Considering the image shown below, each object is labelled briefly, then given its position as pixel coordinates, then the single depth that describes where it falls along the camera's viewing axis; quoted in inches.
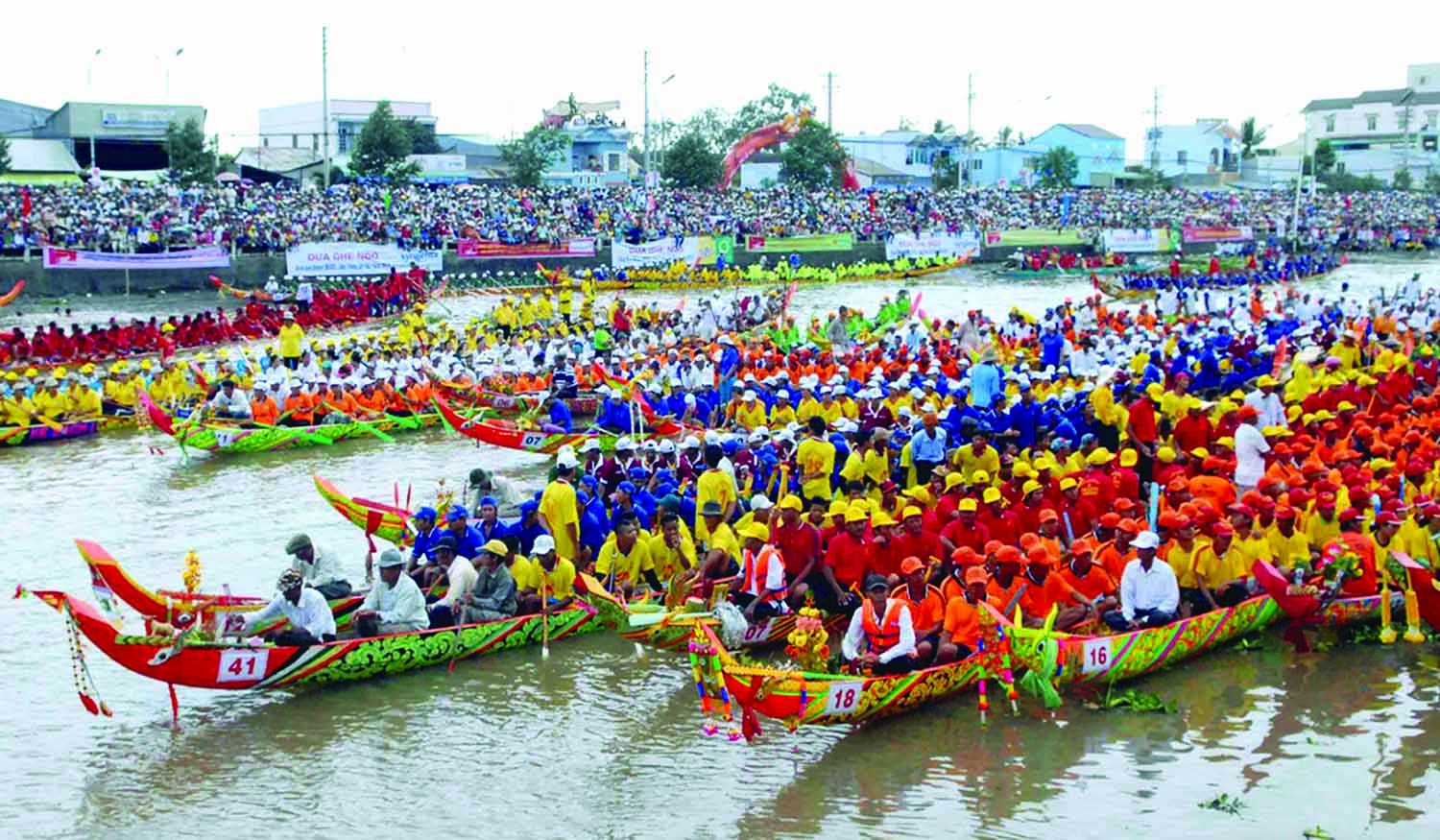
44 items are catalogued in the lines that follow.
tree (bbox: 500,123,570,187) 2231.8
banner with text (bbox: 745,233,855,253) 1829.5
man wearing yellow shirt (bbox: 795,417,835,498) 533.0
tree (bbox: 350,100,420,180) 2064.5
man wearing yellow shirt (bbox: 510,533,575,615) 445.1
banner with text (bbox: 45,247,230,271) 1346.0
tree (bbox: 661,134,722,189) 2348.7
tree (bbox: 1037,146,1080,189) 2940.5
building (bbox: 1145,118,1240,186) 3730.3
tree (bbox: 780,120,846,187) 2551.7
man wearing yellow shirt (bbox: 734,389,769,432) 663.1
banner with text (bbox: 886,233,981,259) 1889.8
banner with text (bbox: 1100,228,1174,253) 2001.7
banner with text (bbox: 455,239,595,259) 1632.6
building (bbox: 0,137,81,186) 1865.2
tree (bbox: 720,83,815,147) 3390.7
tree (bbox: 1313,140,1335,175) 3462.1
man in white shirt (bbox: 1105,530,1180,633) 400.2
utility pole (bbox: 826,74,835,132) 3112.7
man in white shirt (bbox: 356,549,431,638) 419.5
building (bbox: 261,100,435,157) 2928.2
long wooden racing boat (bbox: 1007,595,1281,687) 374.4
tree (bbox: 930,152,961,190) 3201.3
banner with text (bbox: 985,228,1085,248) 2028.8
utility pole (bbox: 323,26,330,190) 1872.5
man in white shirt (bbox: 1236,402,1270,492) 506.9
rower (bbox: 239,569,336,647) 402.0
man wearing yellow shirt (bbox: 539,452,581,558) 462.0
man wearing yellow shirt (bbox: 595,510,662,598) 445.4
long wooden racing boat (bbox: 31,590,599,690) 370.3
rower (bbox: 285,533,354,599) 441.1
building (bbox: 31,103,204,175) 2036.2
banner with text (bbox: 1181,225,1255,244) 2097.7
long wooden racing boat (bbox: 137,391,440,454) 737.6
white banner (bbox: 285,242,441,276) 1464.1
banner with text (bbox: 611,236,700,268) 1683.1
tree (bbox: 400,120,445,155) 2694.4
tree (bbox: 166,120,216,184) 1862.7
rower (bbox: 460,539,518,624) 436.8
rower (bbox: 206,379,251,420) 761.6
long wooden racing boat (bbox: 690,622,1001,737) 340.8
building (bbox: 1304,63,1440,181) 3715.6
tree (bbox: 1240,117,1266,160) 3772.1
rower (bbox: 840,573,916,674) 367.6
